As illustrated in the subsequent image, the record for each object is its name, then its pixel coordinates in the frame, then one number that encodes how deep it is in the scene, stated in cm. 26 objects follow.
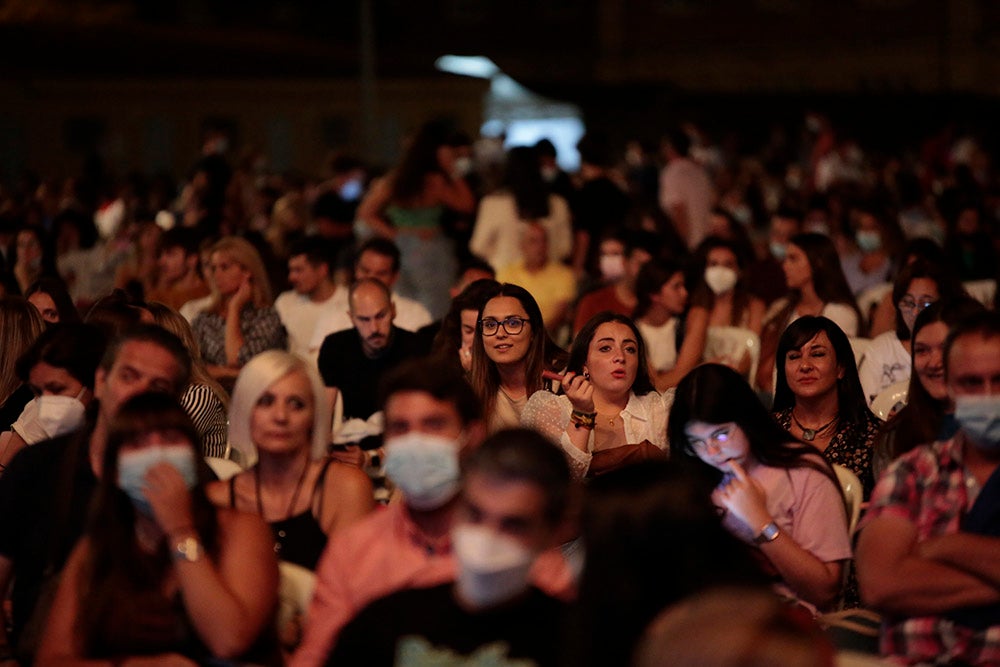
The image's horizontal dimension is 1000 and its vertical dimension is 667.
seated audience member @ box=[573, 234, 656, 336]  1794
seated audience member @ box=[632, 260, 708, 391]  1637
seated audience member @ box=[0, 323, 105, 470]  1023
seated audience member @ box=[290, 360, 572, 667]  756
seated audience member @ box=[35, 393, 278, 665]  748
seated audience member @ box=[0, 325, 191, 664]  873
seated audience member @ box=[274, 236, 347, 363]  1780
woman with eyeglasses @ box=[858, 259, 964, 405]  1386
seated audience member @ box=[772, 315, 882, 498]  1134
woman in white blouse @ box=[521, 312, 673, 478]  1102
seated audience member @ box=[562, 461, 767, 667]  644
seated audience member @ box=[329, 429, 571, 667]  648
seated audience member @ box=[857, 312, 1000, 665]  769
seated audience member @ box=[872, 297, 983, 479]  991
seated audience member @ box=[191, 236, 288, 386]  1715
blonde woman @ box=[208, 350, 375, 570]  861
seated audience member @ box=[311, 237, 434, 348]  1697
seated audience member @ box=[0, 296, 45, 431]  1267
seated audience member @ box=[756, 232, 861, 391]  1624
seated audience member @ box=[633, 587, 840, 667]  524
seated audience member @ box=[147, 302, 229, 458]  1201
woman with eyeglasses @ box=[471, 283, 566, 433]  1255
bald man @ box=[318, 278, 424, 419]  1476
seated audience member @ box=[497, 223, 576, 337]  1944
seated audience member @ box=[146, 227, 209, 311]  1934
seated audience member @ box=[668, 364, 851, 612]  904
